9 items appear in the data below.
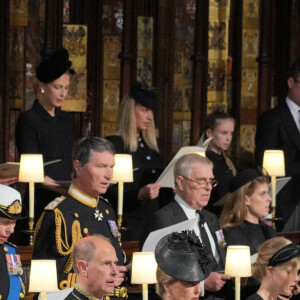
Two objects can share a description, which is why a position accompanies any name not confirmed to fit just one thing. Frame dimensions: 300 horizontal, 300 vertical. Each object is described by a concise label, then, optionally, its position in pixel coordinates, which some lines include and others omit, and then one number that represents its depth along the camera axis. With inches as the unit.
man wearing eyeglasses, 483.5
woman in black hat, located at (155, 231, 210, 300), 359.3
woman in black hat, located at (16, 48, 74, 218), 533.6
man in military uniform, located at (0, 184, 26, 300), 410.0
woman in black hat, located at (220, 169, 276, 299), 527.8
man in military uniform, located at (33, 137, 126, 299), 435.2
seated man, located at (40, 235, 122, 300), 386.0
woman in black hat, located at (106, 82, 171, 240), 554.9
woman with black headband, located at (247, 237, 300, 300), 458.9
